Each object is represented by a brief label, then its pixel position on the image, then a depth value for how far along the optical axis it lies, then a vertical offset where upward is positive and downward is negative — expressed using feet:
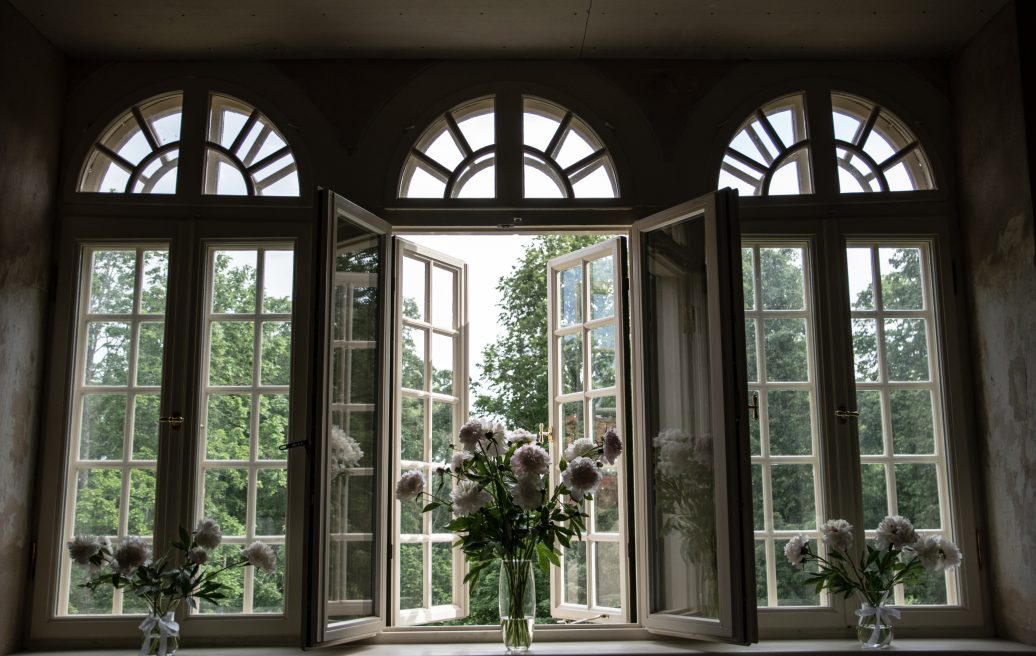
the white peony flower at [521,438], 11.25 +0.47
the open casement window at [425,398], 13.58 +1.29
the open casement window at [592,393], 13.88 +1.36
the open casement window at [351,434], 11.03 +0.57
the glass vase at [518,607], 11.18 -1.67
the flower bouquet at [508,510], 10.97 -0.44
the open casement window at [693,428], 10.92 +0.62
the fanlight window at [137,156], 13.41 +4.91
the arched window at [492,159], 13.56 +4.89
